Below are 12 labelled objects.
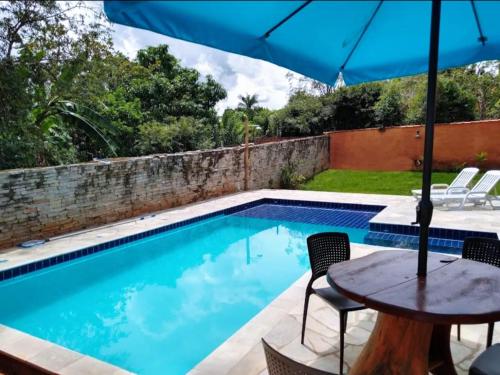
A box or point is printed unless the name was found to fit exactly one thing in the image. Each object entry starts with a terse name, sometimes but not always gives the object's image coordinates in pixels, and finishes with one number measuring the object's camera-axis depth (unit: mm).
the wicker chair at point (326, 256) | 3336
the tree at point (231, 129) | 17234
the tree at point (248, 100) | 37969
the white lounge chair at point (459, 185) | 9337
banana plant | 9742
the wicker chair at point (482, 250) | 3346
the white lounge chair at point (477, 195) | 8977
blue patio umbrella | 2111
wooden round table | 2043
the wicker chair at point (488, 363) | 2215
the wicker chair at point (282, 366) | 1549
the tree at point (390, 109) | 17250
